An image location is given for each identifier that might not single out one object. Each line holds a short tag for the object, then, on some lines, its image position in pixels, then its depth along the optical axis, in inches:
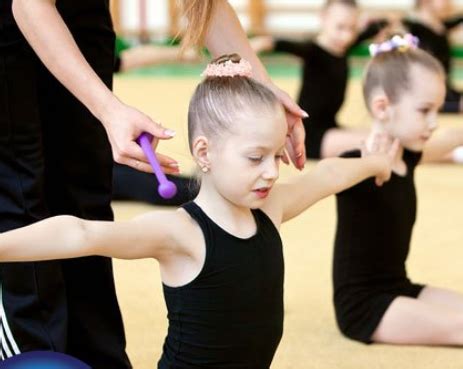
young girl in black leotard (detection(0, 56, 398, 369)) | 92.3
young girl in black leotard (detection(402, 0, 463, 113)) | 342.2
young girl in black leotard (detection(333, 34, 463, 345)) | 129.9
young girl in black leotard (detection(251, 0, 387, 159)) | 268.2
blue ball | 90.4
